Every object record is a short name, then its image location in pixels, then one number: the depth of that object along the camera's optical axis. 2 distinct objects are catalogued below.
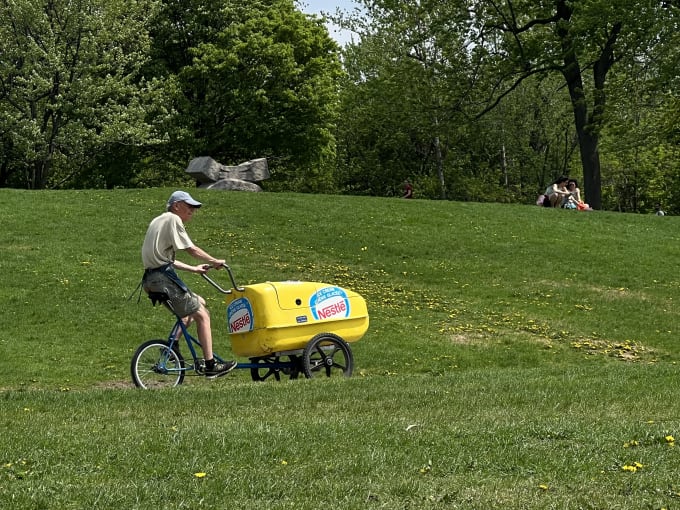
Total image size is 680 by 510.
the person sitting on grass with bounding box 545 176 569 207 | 30.92
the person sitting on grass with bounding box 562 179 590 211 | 30.70
